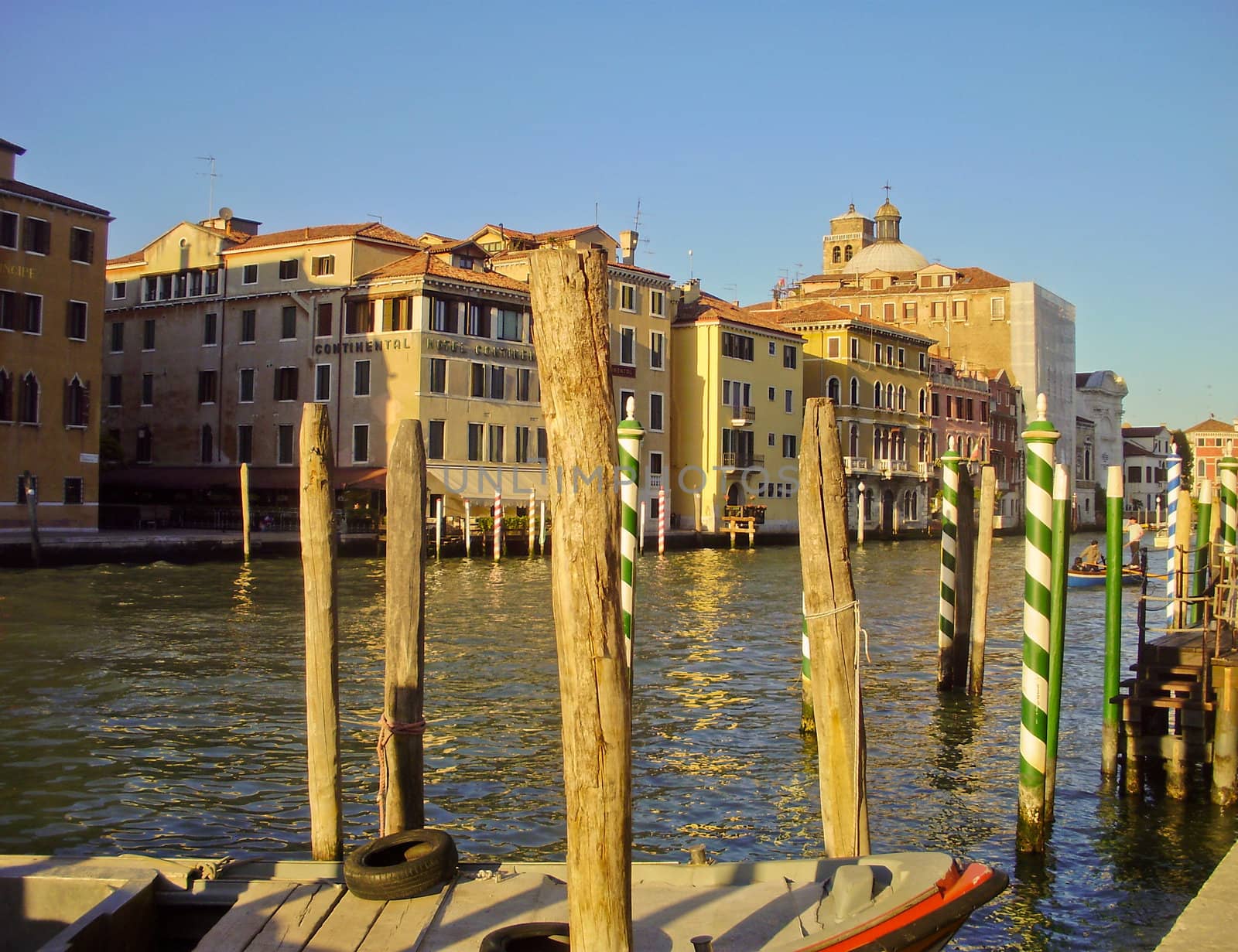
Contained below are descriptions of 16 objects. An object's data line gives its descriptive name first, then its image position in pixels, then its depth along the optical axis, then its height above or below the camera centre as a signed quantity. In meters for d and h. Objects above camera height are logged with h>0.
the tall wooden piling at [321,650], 5.54 -0.65
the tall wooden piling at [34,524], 23.86 -0.47
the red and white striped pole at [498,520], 30.56 -0.54
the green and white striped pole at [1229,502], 11.16 -0.04
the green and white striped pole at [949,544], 10.97 -0.40
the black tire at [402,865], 4.87 -1.40
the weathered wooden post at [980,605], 11.05 -0.91
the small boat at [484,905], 4.12 -1.48
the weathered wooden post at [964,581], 11.26 -0.73
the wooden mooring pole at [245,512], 27.17 -0.30
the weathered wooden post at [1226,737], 7.24 -1.36
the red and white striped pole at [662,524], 34.16 -0.70
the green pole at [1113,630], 8.00 -0.83
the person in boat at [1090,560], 27.56 -1.35
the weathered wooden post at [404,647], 5.76 -0.66
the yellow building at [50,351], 27.70 +3.22
